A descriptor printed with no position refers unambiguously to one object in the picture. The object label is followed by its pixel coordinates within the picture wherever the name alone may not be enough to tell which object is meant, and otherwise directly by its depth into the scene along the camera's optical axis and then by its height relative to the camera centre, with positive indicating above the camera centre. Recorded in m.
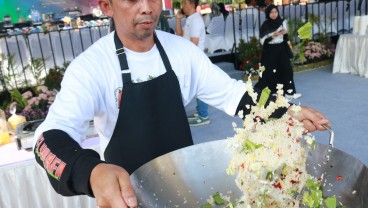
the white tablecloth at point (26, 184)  1.64 -0.71
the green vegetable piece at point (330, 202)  0.57 -0.31
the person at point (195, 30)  3.52 -0.21
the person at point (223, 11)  5.79 -0.10
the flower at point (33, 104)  2.56 -0.57
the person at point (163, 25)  3.39 -0.12
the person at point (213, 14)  5.85 -0.13
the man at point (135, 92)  0.86 -0.20
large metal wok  0.71 -0.34
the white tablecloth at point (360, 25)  5.05 -0.45
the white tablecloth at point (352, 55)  4.95 -0.84
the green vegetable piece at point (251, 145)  0.63 -0.23
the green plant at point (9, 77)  3.92 -0.53
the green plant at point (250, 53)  5.26 -0.71
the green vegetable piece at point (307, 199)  0.59 -0.31
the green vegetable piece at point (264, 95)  0.68 -0.17
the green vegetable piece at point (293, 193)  0.66 -0.34
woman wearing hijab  4.24 -0.59
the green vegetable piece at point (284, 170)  0.66 -0.29
